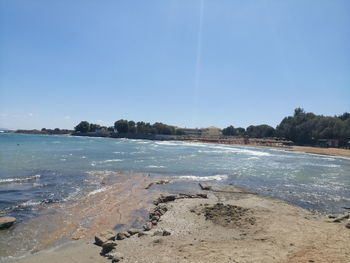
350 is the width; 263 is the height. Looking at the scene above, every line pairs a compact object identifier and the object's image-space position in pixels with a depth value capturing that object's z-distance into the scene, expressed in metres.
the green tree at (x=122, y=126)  191.50
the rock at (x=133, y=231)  11.15
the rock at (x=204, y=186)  21.71
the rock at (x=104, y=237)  10.28
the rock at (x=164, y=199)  17.04
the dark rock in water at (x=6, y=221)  12.23
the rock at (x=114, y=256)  8.72
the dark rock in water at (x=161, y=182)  23.47
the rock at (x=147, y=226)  12.05
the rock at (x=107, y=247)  9.59
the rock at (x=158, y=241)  10.07
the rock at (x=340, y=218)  12.88
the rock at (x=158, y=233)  10.99
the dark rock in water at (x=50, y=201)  16.82
